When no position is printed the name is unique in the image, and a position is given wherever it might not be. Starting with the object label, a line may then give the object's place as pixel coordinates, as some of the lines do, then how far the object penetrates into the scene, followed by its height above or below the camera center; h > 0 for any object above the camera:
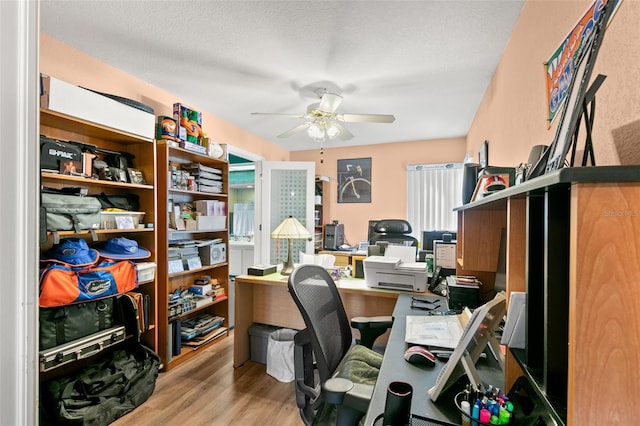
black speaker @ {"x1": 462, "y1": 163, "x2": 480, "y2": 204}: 1.94 +0.21
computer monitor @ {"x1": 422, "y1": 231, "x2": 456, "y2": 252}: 3.31 -0.27
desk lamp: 2.63 -0.18
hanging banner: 1.00 +0.59
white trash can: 2.39 -1.15
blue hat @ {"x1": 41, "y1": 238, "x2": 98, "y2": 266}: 1.89 -0.26
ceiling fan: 2.58 +0.84
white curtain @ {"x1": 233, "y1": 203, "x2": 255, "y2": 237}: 5.98 -0.13
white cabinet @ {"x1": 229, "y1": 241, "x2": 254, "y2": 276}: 5.18 -0.75
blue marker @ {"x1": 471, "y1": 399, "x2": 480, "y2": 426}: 0.74 -0.48
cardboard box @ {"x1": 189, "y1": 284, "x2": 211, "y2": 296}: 3.03 -0.76
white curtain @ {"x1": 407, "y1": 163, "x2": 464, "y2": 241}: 4.51 +0.26
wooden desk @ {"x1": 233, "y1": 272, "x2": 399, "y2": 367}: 2.43 -0.77
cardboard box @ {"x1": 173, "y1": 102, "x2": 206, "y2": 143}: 2.69 +0.80
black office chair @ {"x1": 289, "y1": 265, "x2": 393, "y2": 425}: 1.26 -0.65
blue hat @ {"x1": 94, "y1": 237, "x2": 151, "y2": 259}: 2.20 -0.27
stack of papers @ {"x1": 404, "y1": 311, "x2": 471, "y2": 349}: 1.27 -0.52
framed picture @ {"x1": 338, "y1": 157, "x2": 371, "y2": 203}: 4.98 +0.52
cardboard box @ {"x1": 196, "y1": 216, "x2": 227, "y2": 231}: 2.96 -0.10
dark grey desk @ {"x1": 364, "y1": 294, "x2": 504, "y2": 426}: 0.84 -0.55
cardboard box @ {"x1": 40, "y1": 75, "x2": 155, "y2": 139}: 1.78 +0.68
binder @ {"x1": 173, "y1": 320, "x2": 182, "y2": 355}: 2.65 -1.08
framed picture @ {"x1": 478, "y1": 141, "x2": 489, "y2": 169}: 2.73 +0.53
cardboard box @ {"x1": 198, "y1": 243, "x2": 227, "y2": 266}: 3.11 -0.42
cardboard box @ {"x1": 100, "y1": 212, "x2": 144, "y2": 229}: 2.16 -0.06
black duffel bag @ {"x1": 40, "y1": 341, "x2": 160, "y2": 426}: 1.81 -1.13
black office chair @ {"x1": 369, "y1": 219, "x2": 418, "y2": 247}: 3.84 -0.25
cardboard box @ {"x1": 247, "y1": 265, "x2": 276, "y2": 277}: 2.60 -0.49
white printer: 2.11 -0.43
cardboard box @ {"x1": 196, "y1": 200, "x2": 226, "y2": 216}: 3.08 +0.05
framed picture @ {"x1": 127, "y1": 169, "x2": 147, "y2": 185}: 2.35 +0.27
